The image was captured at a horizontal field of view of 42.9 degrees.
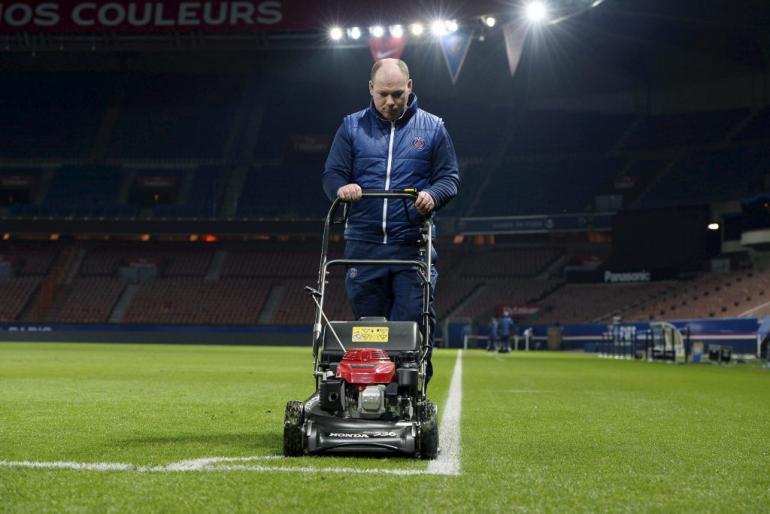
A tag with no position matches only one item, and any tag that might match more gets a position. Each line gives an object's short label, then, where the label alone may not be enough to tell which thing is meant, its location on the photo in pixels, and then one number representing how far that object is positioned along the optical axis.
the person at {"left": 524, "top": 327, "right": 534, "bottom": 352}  40.59
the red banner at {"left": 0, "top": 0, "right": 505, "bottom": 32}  37.78
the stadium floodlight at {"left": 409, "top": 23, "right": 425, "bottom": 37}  38.66
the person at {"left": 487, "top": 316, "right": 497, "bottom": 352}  36.09
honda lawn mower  5.02
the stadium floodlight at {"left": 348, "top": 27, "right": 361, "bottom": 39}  40.56
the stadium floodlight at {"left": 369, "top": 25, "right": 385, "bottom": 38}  40.79
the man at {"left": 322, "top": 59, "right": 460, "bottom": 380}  6.00
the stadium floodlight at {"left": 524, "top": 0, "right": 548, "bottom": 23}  36.56
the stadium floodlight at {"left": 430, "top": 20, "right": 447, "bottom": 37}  37.48
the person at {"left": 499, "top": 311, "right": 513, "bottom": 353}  34.34
